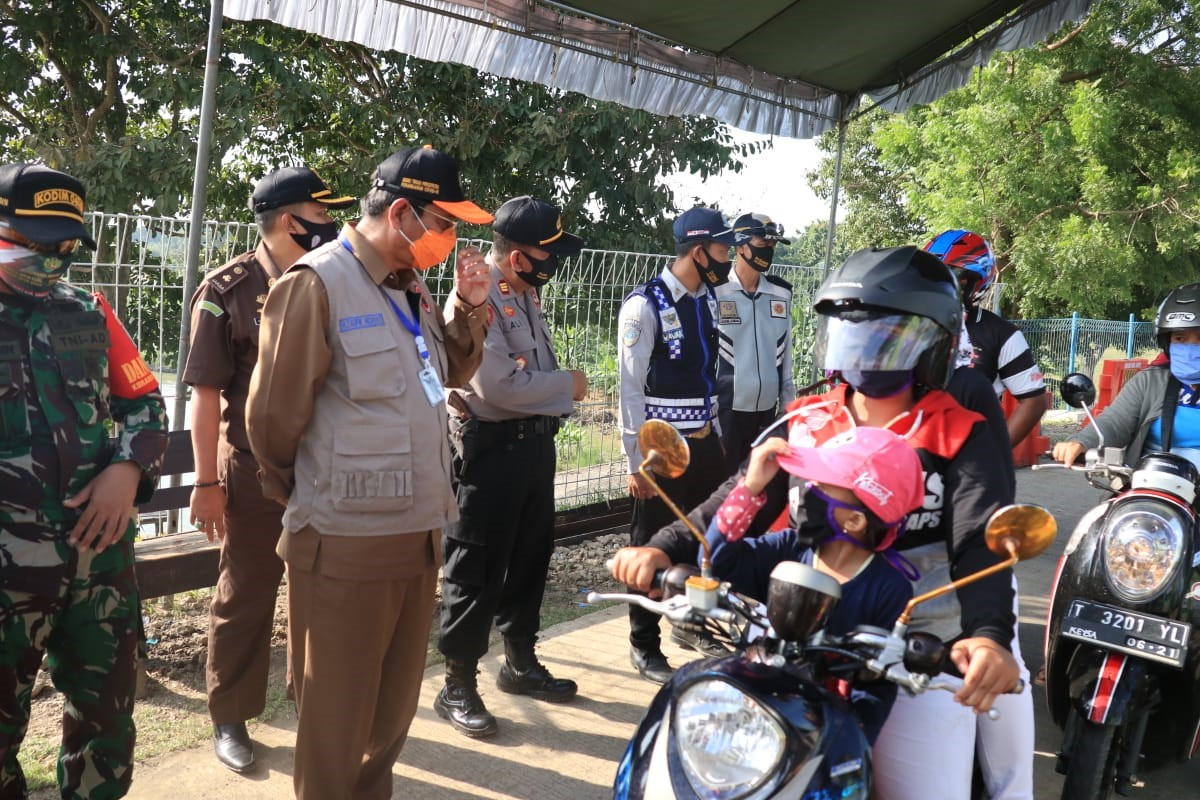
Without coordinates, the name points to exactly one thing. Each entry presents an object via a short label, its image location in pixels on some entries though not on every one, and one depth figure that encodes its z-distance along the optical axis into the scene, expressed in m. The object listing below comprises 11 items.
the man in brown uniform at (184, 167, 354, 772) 3.48
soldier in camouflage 2.64
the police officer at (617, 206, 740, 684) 4.64
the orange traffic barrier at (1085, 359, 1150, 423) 12.64
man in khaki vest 2.74
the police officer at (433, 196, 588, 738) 3.90
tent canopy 5.07
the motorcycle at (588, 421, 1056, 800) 1.76
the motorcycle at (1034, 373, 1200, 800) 3.35
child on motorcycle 2.02
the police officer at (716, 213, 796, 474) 5.37
